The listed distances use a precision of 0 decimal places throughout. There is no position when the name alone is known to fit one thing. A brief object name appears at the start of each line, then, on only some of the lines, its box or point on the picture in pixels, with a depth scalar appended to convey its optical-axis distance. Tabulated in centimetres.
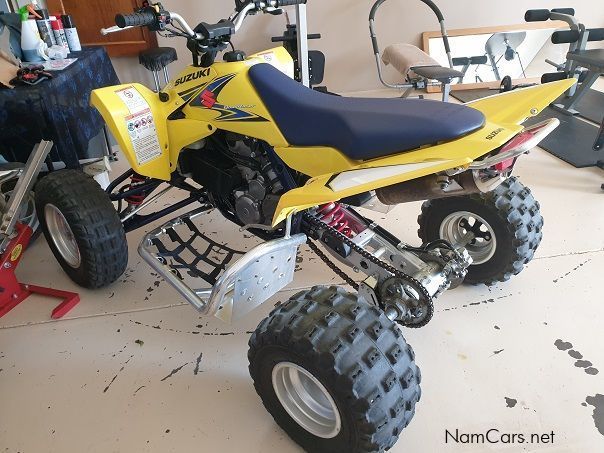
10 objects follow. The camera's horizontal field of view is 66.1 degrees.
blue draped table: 226
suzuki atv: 110
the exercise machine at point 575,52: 342
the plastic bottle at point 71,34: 285
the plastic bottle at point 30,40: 257
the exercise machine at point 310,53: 362
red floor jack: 179
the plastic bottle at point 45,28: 272
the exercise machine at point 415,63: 319
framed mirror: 434
